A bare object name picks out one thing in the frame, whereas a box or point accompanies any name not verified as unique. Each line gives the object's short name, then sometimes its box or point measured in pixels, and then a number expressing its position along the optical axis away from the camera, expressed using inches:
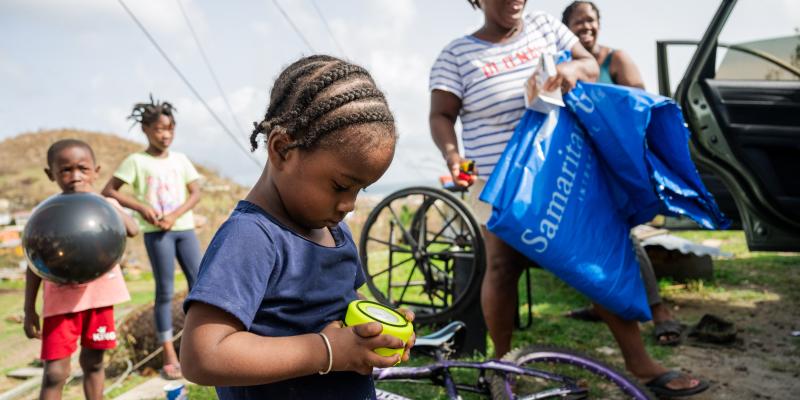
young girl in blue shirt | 37.3
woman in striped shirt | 93.6
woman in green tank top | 130.0
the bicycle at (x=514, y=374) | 77.5
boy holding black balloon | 94.9
